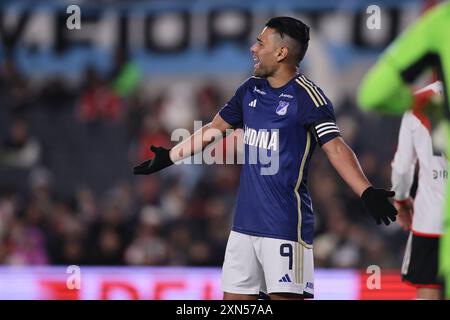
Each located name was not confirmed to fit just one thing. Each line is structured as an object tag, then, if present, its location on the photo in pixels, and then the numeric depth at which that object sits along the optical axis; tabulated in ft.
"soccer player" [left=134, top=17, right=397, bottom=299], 32.53
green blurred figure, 21.68
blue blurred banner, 81.35
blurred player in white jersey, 38.01
